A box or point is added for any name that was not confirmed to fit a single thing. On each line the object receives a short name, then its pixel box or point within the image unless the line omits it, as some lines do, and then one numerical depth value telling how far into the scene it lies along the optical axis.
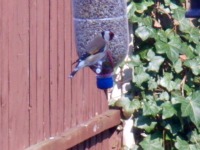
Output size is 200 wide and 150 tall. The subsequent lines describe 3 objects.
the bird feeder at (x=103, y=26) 5.40
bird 5.11
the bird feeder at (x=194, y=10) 4.52
